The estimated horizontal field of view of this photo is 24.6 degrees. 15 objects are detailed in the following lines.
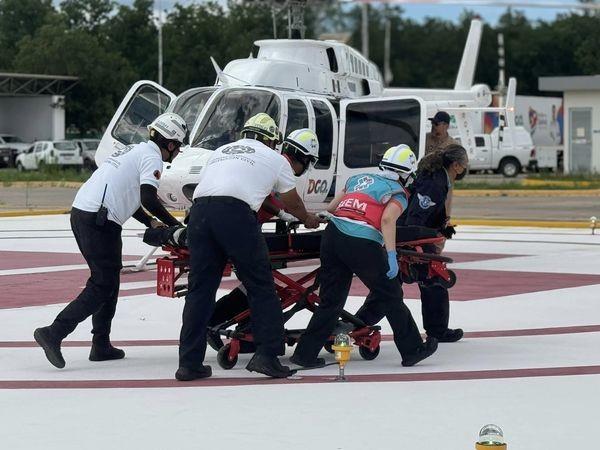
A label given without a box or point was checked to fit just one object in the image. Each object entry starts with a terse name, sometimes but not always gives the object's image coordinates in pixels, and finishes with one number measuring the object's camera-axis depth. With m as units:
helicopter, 18.14
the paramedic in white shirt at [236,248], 9.72
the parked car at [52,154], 57.59
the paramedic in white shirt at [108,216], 10.40
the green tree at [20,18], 80.81
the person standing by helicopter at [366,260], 10.16
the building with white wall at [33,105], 68.50
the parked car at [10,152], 63.19
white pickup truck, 51.69
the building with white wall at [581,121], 45.53
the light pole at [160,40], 64.75
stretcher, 10.44
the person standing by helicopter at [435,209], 11.43
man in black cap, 13.72
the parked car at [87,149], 57.20
